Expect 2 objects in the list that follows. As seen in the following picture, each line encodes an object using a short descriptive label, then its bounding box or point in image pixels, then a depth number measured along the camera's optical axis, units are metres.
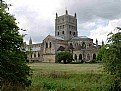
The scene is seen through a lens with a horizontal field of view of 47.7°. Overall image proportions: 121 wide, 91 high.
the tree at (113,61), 7.82
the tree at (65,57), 51.84
